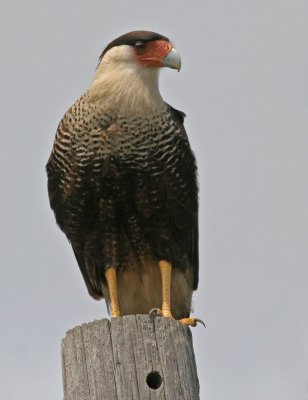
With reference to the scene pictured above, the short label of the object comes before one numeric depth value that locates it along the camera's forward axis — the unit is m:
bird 13.82
